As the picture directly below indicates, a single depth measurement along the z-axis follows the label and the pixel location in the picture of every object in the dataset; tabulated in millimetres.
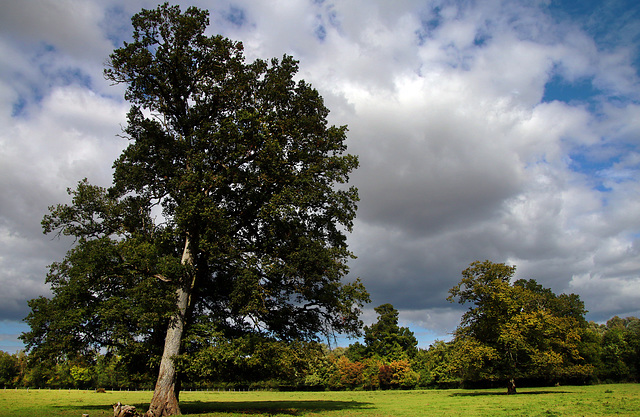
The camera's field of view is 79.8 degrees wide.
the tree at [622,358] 70500
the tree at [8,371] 92581
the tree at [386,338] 96000
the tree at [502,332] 38688
